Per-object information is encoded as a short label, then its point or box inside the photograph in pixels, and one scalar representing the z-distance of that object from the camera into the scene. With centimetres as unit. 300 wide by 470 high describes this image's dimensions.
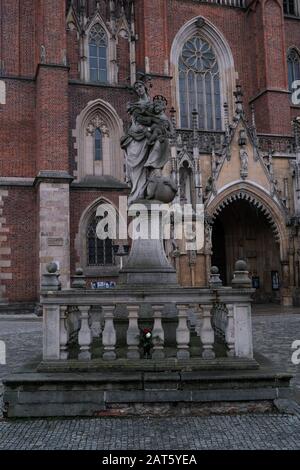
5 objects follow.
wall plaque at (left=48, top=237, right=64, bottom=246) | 1928
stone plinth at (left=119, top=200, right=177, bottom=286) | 791
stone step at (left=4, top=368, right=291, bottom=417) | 559
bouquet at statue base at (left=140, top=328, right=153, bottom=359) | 626
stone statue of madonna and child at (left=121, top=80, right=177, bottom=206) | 814
